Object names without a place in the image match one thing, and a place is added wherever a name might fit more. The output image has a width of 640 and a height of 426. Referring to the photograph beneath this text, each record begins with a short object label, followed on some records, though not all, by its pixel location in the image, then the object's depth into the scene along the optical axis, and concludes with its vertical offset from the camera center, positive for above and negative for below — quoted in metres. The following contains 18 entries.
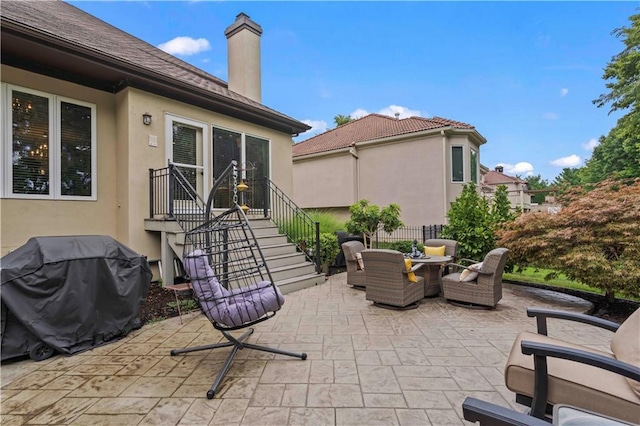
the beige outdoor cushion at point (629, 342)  1.85 -0.88
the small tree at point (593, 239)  4.17 -0.43
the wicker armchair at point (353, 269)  5.96 -1.14
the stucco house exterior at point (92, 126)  4.75 +1.82
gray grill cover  2.97 -0.84
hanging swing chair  2.75 -0.86
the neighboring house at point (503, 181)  19.60 +3.00
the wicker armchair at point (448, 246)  6.39 -0.72
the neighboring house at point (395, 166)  12.42 +2.26
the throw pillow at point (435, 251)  6.22 -0.80
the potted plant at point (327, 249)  7.35 -0.88
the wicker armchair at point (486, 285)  4.55 -1.16
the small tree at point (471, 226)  6.79 -0.30
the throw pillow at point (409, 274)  4.58 -0.97
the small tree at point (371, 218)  8.15 -0.10
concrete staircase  5.52 -0.83
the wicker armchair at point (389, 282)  4.49 -1.08
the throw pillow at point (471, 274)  4.76 -1.00
